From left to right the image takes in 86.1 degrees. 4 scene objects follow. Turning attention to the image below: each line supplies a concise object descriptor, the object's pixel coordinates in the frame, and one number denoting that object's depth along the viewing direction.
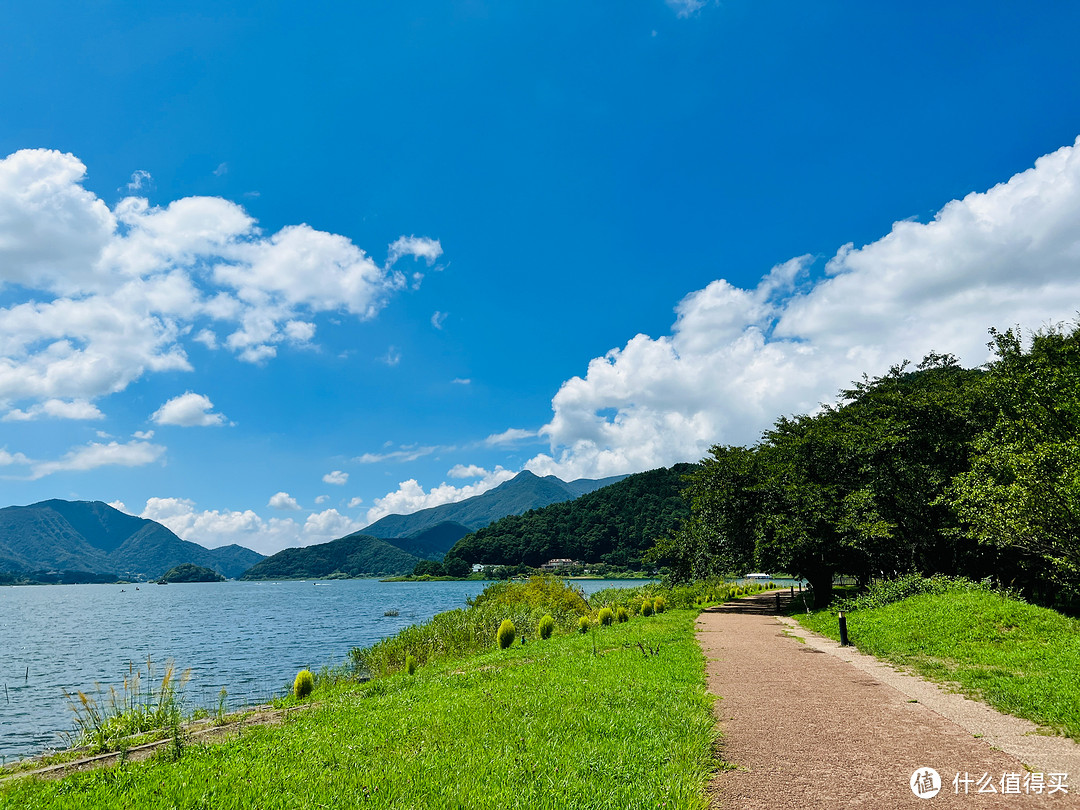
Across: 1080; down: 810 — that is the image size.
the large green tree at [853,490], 25.39
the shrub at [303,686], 14.12
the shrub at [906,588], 19.94
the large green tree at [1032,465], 17.67
